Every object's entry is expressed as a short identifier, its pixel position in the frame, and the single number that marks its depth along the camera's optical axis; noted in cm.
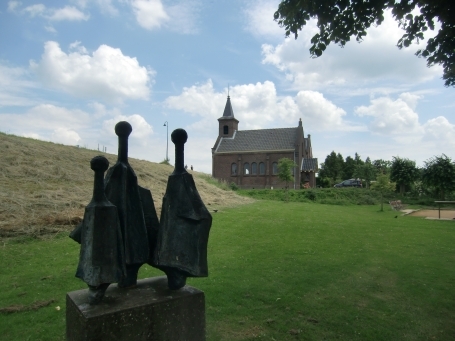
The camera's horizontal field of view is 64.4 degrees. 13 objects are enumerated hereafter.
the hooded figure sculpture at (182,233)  368
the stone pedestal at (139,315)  312
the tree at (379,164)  5534
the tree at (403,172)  3472
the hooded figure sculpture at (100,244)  326
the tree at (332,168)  7131
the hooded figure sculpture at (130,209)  370
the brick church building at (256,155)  5341
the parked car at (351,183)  5556
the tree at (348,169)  7158
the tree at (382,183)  2900
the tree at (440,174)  3212
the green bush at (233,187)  3858
